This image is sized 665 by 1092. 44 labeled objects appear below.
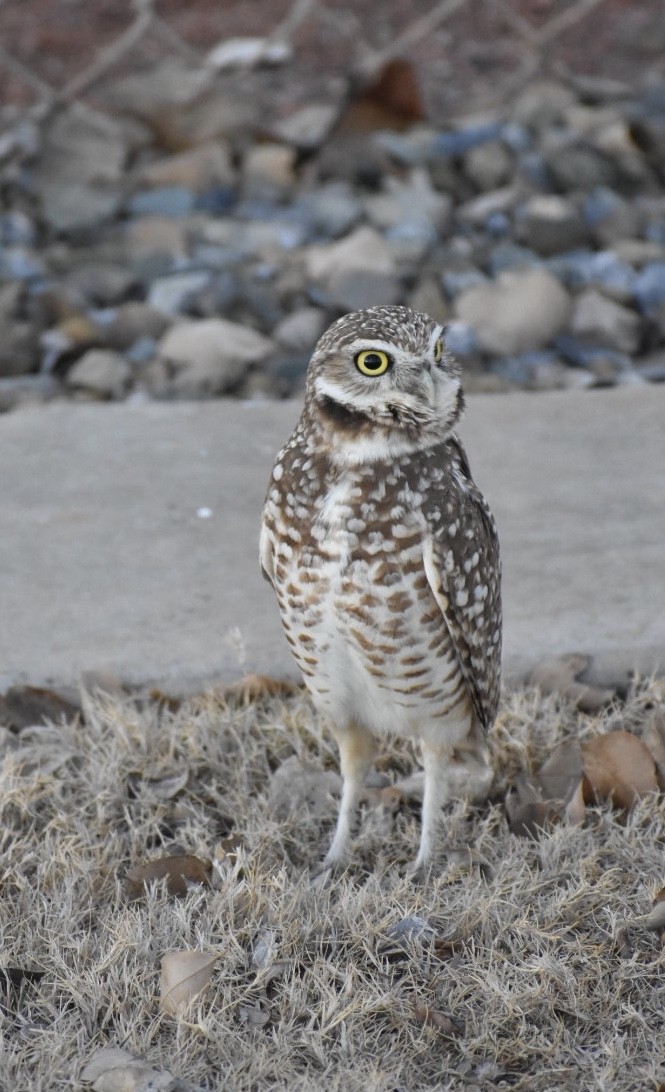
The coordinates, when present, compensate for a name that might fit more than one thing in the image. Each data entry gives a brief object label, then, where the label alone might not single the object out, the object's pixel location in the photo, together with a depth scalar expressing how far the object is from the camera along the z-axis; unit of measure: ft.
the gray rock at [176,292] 42.04
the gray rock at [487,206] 46.44
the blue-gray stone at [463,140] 49.67
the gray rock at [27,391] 38.17
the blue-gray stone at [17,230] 45.75
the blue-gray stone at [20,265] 43.47
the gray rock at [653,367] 38.99
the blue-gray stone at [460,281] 42.29
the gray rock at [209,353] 38.65
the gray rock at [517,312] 40.37
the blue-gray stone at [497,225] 45.83
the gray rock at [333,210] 46.09
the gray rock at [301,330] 40.01
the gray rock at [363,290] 40.83
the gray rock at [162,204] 47.26
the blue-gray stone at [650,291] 41.24
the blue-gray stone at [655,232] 45.57
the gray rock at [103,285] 42.80
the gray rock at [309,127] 49.57
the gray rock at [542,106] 51.88
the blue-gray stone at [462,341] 39.75
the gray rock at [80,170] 46.60
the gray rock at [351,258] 42.70
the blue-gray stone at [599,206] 46.03
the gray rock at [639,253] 43.78
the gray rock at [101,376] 38.65
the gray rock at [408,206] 46.26
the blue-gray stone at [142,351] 40.01
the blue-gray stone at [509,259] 43.65
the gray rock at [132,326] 40.65
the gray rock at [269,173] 48.16
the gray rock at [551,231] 44.57
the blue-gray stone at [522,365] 39.24
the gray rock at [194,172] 48.57
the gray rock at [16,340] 39.70
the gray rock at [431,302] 40.91
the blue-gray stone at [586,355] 39.55
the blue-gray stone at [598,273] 42.04
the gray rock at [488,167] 48.24
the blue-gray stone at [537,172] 48.03
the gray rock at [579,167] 47.80
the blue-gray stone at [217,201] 48.01
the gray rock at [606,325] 39.99
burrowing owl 20.40
